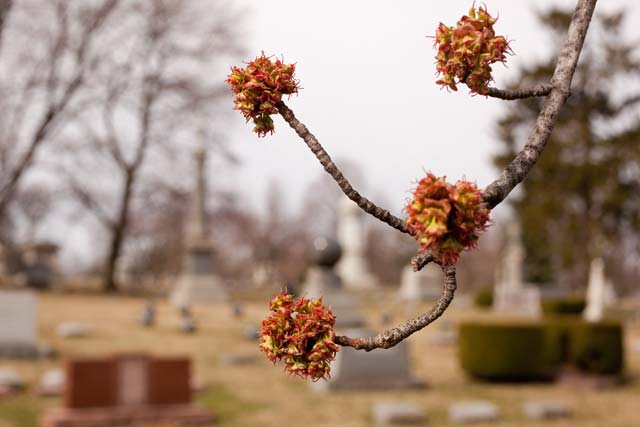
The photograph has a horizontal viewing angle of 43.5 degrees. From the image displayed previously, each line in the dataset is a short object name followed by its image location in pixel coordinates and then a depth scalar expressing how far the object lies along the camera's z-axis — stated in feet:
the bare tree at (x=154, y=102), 103.65
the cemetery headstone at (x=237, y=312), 75.24
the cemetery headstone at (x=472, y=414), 37.58
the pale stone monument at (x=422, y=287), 101.69
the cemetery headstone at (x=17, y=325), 50.70
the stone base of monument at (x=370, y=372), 45.37
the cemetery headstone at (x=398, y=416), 36.70
